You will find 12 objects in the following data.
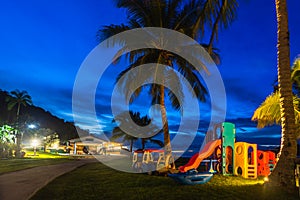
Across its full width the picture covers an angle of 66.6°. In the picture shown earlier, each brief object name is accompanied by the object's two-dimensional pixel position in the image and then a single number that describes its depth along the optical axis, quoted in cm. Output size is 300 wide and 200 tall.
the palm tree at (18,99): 2857
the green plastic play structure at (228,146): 917
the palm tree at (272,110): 820
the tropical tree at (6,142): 1905
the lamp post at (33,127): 2438
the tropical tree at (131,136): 2418
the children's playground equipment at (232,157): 909
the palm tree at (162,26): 1019
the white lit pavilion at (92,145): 2863
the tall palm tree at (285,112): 577
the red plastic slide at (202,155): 882
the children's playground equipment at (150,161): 982
